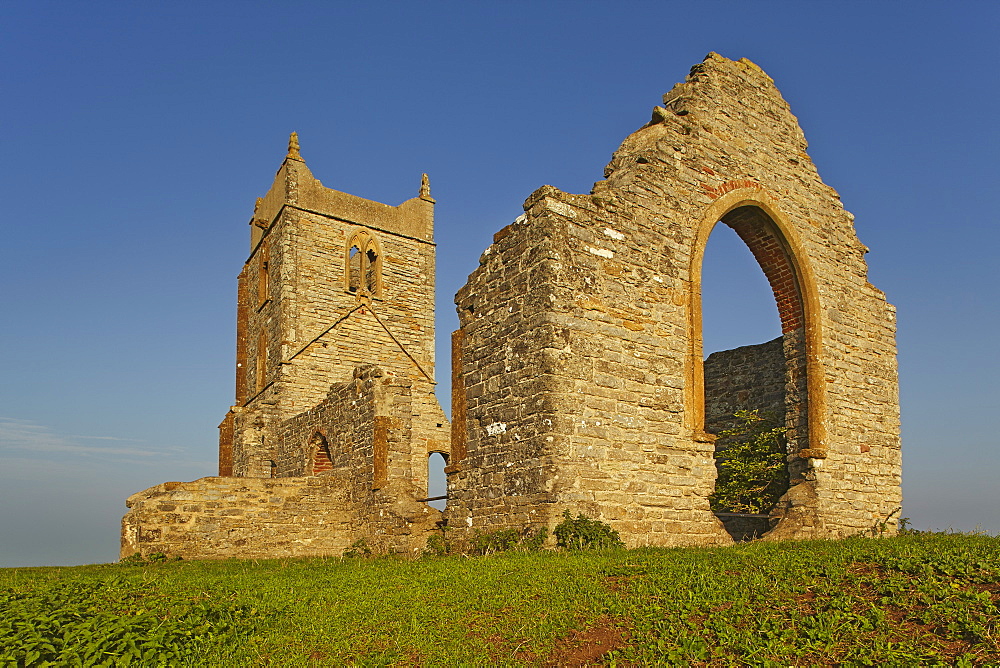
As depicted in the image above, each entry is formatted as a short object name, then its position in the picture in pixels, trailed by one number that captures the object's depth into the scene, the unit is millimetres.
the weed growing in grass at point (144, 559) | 11478
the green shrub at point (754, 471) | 12344
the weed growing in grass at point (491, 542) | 8609
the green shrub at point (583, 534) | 8508
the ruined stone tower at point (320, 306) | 22797
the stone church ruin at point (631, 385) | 9250
